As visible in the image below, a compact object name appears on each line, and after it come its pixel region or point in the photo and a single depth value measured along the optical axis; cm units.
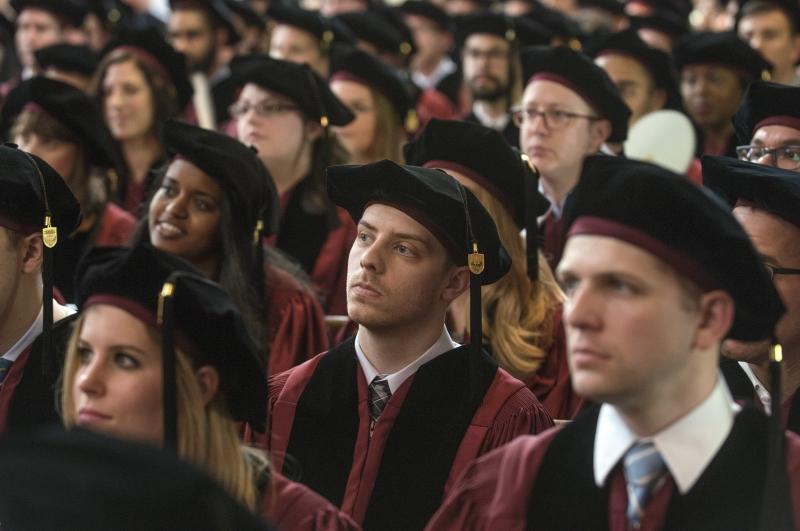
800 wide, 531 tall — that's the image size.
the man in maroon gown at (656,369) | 602
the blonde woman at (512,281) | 1081
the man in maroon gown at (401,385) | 860
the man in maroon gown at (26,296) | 912
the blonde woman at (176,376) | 696
